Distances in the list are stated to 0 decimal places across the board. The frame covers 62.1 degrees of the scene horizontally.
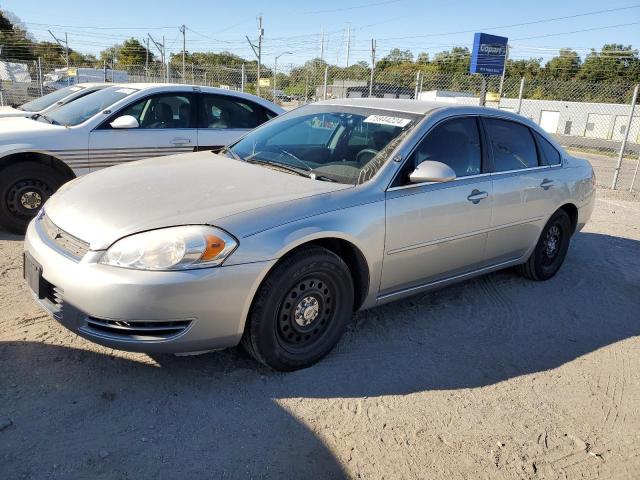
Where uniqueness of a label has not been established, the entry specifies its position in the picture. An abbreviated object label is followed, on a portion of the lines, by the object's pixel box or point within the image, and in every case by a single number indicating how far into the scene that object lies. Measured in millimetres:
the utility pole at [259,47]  16969
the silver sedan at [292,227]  2662
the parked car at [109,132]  5324
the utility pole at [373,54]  13500
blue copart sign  15979
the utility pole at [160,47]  22166
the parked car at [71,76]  20906
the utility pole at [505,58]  12742
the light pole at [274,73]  17147
